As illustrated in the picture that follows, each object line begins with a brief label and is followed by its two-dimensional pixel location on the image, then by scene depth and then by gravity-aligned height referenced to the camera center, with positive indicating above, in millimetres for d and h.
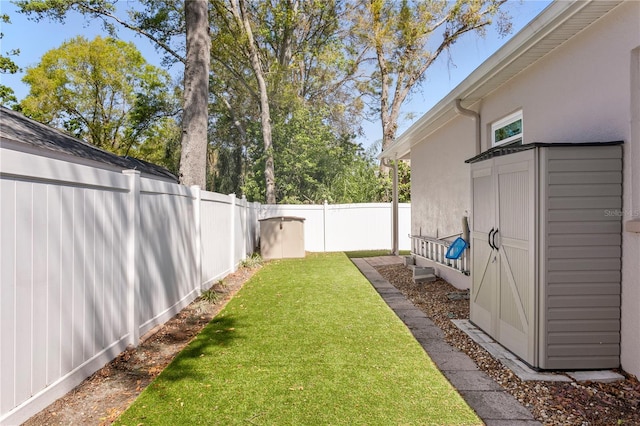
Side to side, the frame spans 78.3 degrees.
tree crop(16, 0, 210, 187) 7266 +6503
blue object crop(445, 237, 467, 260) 5930 -560
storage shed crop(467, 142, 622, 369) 3143 -334
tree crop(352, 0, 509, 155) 16828 +7868
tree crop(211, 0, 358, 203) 15754 +6908
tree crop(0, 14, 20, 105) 17262 +6555
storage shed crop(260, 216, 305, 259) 11719 -759
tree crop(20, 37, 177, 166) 21734 +6979
